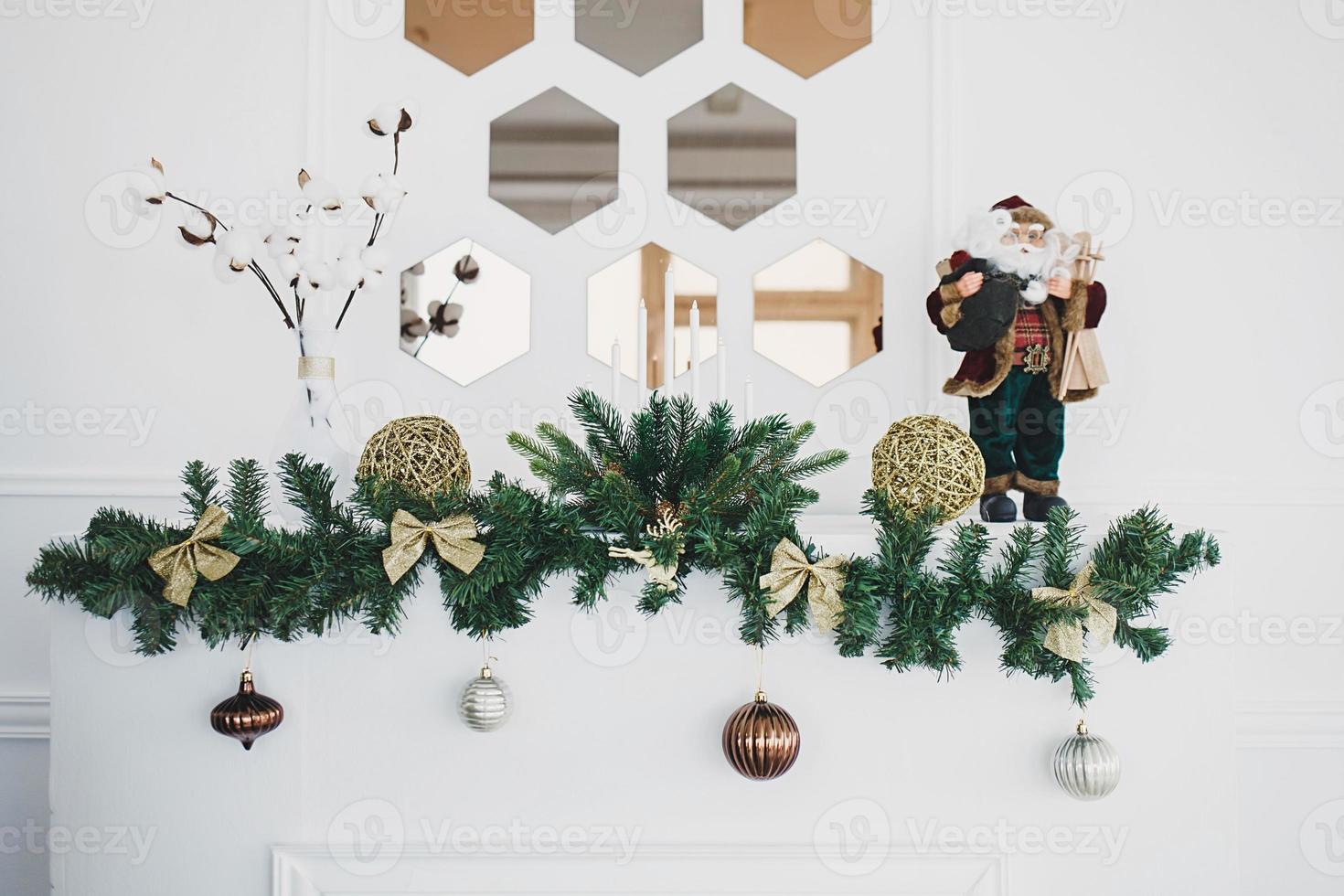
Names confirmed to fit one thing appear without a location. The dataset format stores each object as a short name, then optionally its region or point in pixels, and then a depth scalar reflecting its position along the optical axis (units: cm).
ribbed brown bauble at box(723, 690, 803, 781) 87
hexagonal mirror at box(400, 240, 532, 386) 142
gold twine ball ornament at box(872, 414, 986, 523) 90
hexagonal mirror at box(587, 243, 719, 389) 142
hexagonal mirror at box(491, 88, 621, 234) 143
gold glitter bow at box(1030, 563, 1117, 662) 86
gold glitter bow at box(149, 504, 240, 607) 87
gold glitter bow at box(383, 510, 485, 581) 86
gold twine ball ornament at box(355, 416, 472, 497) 92
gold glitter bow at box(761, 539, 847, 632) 85
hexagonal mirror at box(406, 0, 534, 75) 143
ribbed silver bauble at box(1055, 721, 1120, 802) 89
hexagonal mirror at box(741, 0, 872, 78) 145
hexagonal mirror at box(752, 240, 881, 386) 143
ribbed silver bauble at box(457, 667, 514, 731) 89
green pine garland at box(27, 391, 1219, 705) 86
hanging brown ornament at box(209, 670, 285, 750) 88
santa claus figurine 114
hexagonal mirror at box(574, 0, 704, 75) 144
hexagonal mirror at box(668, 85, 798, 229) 144
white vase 107
